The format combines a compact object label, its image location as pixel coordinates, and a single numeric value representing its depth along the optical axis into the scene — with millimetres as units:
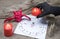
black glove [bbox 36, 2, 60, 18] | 1119
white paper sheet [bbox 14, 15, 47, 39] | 1062
